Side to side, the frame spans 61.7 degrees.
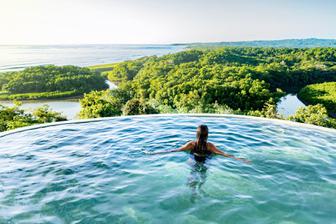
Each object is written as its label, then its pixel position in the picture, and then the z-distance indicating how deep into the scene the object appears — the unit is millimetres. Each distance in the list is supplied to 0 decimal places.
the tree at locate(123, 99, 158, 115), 15836
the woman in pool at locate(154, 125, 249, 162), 5625
